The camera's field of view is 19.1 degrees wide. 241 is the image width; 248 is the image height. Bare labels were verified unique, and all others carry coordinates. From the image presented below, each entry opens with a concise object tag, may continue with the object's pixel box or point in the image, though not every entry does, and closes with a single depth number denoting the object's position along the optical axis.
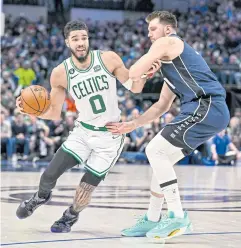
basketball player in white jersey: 6.25
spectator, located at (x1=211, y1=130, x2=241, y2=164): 17.02
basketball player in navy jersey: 5.84
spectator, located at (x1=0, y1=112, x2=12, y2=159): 16.53
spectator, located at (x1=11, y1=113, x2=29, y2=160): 16.70
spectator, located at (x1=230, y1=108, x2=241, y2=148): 18.27
